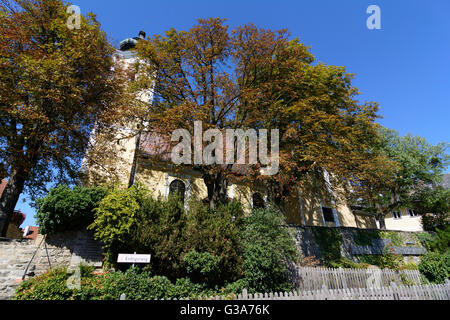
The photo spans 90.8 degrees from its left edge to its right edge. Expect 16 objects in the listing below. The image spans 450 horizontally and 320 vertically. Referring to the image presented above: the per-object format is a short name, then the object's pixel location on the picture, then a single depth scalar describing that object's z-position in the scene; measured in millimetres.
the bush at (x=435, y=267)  12148
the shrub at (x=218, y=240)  9406
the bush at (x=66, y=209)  10188
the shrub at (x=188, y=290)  8336
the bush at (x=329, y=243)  14086
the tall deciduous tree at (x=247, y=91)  13016
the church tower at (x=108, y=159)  13234
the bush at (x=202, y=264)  8820
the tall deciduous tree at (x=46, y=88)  10109
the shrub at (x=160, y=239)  8967
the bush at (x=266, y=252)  9273
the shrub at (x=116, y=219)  9109
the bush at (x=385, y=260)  15241
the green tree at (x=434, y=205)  21938
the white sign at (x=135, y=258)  7731
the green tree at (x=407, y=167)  21609
